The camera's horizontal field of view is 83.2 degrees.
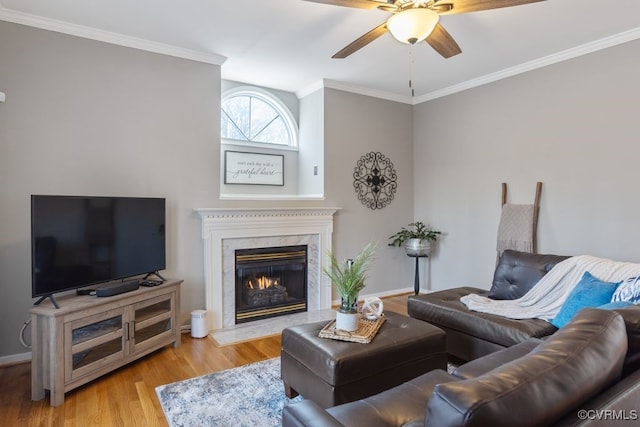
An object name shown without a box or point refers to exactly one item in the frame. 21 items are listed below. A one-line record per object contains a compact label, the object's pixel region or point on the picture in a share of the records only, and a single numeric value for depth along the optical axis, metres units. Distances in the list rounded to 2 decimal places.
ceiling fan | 2.09
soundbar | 2.70
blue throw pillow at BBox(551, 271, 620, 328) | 2.39
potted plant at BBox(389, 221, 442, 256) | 4.76
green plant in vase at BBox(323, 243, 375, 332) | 2.27
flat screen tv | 2.47
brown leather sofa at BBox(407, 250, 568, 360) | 2.53
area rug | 2.15
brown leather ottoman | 2.00
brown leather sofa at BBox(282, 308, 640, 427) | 0.86
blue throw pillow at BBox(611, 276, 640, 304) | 2.22
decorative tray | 2.17
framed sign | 4.44
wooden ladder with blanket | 3.84
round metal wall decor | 4.83
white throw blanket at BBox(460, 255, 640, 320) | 2.68
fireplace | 3.72
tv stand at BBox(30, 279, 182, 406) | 2.35
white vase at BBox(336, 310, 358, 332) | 2.27
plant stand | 4.80
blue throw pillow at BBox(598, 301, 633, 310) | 1.87
